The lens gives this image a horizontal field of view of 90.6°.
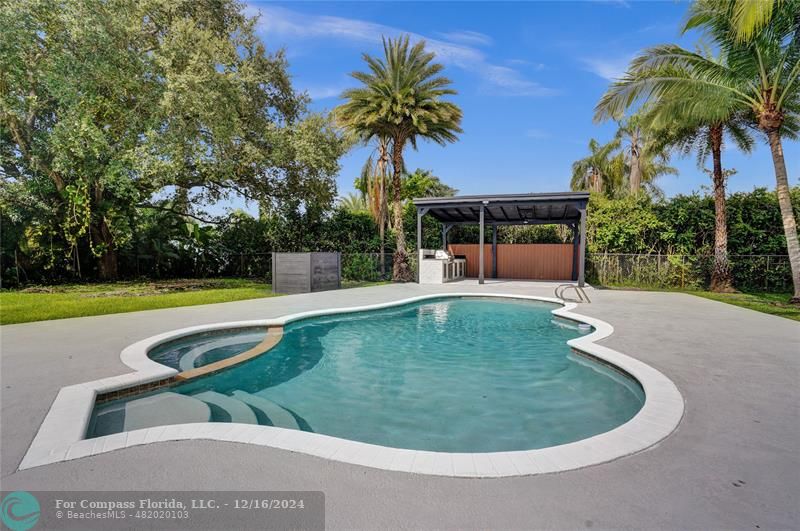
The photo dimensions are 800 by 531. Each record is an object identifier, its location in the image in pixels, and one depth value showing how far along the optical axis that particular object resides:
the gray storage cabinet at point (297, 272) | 12.31
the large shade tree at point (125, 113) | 10.88
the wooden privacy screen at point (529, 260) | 17.64
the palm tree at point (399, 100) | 15.16
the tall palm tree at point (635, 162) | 25.09
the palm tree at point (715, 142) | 12.55
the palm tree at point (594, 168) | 29.14
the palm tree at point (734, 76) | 9.84
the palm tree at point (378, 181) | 18.97
